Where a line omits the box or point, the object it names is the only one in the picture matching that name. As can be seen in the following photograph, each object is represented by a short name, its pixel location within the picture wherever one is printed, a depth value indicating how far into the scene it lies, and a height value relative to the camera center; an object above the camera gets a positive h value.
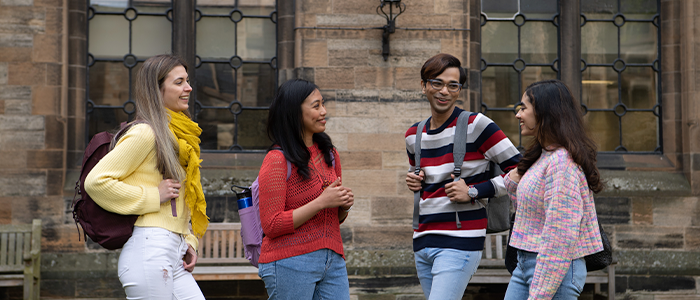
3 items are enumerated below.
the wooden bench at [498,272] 5.73 -1.08
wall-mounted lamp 5.85 +1.37
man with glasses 2.74 -0.13
